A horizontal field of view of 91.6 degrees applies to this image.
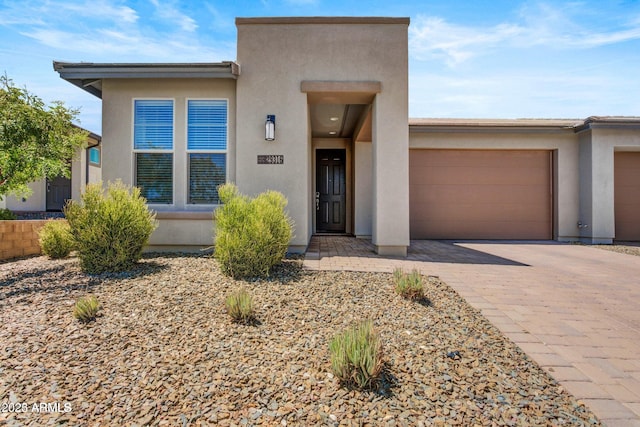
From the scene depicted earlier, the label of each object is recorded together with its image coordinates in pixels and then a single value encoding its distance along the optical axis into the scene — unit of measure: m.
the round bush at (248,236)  3.86
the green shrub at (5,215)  6.77
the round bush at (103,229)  3.99
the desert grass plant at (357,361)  1.83
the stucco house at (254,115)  5.69
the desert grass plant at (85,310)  2.66
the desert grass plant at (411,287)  3.25
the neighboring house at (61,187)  11.16
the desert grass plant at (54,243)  5.25
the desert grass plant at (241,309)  2.65
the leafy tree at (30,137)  4.46
